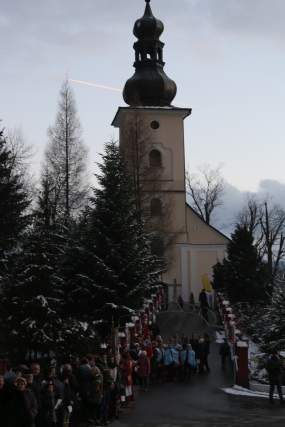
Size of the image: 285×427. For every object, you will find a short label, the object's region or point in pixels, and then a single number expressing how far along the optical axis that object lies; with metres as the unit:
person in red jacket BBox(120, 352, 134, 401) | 14.92
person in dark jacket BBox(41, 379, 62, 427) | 9.92
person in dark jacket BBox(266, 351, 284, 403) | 14.97
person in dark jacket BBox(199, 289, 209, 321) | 32.32
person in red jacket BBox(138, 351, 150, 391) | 17.19
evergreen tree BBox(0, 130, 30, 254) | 20.73
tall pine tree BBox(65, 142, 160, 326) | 22.94
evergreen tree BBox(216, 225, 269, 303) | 31.05
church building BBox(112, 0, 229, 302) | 41.62
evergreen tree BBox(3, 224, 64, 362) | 17.02
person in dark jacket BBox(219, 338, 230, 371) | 20.94
